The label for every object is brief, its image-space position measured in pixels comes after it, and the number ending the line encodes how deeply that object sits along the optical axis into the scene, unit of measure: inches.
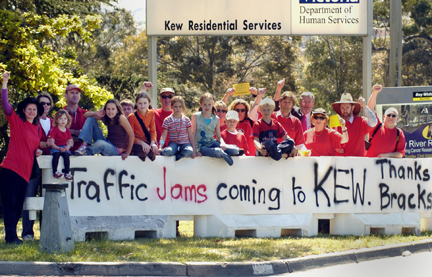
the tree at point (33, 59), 867.4
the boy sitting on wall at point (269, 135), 636.1
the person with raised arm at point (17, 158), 548.1
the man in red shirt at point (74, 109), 636.7
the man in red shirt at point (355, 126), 696.4
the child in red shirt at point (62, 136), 573.9
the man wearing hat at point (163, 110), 685.9
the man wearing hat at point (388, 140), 706.8
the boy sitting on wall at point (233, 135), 662.5
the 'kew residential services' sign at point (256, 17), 899.4
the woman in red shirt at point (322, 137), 692.1
